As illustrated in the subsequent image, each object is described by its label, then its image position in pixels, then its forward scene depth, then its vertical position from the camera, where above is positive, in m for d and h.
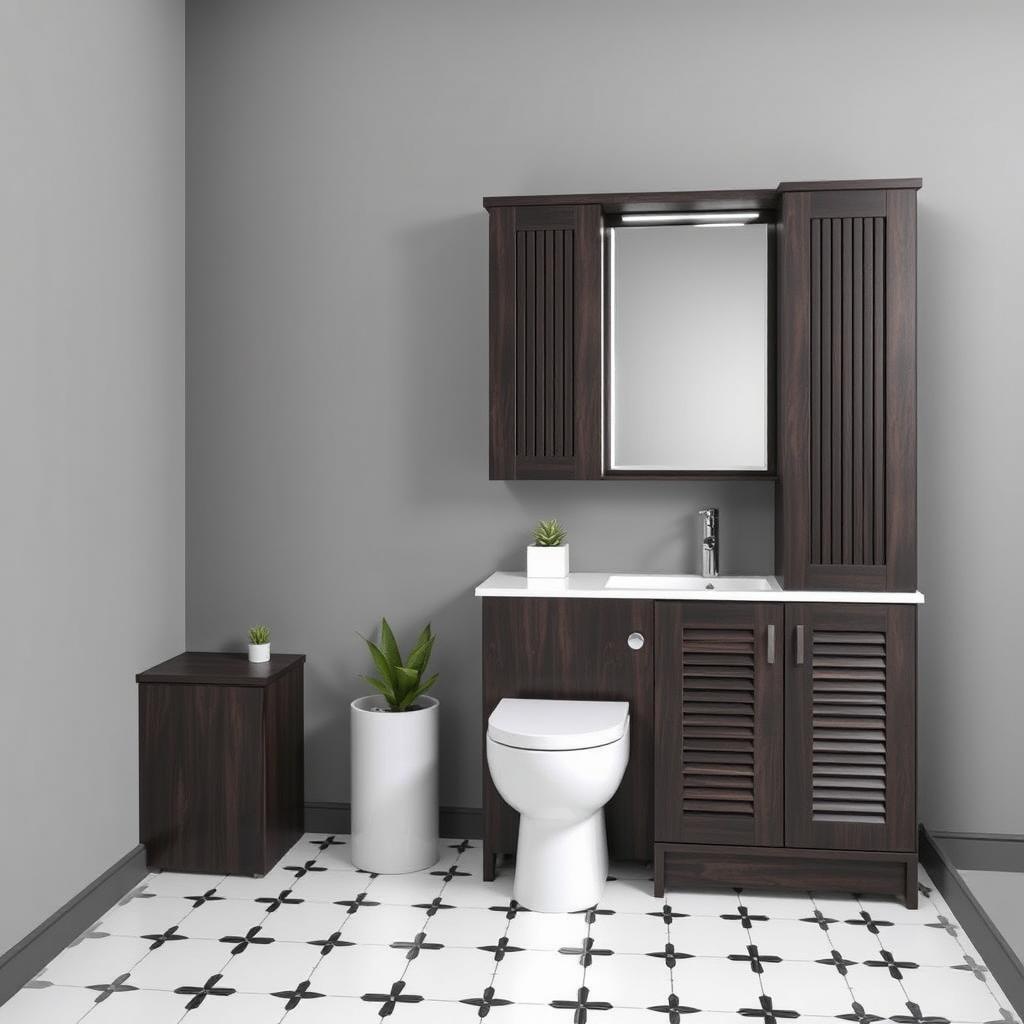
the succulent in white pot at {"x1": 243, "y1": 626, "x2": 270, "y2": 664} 3.32 -0.46
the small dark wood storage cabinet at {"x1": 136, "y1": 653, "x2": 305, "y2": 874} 3.07 -0.78
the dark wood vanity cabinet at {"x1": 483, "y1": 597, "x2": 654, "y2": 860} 2.99 -0.46
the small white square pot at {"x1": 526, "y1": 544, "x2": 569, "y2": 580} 3.13 -0.19
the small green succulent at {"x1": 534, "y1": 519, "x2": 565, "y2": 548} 3.17 -0.11
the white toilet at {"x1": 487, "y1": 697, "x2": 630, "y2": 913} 2.69 -0.72
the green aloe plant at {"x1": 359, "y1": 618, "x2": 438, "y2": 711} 3.19 -0.52
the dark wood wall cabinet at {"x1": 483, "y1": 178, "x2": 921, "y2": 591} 2.91 +0.32
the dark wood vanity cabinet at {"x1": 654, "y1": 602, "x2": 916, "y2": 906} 2.88 -0.67
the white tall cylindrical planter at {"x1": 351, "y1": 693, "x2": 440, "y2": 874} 3.12 -0.85
